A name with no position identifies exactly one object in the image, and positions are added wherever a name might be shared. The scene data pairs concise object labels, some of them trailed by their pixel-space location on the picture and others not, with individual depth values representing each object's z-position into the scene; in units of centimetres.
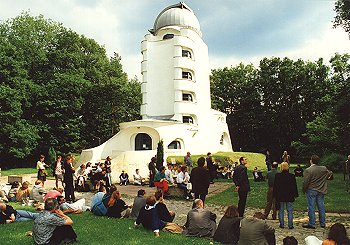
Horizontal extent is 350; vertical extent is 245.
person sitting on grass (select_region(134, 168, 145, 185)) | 1958
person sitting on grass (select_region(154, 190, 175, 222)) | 866
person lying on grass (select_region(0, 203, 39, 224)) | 909
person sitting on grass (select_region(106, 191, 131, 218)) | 1000
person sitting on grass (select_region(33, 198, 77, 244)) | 678
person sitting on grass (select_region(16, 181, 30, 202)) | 1284
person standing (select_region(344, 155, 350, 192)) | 1355
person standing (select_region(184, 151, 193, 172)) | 2011
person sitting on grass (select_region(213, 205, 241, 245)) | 707
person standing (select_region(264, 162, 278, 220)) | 961
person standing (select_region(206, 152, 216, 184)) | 1623
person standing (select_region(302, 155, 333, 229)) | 862
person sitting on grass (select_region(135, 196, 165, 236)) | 816
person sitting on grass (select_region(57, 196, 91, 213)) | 1039
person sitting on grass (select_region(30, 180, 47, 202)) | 1274
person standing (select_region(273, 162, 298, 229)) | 865
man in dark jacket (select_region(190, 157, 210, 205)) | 1040
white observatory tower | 3052
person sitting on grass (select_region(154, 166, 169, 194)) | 1394
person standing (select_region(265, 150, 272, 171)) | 1925
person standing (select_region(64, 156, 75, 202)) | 1277
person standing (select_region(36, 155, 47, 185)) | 1625
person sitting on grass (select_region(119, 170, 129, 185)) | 2003
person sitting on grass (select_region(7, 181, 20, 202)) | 1341
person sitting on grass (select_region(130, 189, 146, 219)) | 949
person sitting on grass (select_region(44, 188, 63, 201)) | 1012
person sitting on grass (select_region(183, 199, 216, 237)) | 775
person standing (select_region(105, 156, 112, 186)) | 1730
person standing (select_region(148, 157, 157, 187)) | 1794
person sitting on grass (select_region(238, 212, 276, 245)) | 623
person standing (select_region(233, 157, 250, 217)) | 966
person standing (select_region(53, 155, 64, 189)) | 1501
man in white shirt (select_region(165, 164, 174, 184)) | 1531
